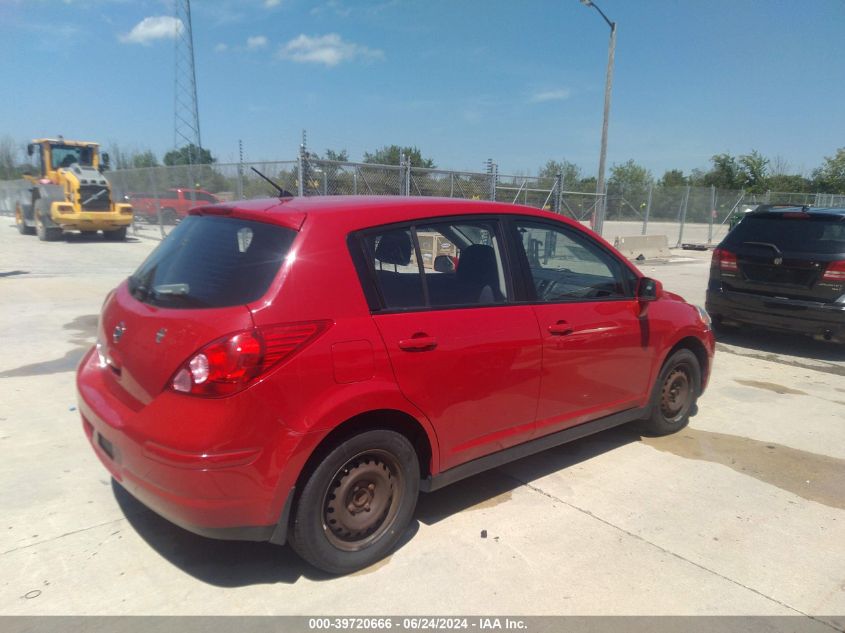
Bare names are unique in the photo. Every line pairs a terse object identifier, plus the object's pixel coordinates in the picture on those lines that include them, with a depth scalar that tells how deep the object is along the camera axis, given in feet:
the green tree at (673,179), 208.13
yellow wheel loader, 62.03
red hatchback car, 8.21
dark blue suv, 22.59
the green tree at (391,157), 82.22
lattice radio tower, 138.53
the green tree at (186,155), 148.67
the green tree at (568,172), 113.60
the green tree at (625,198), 82.33
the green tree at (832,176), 153.69
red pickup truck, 64.22
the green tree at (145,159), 177.88
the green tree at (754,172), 161.58
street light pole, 61.82
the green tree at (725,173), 166.81
